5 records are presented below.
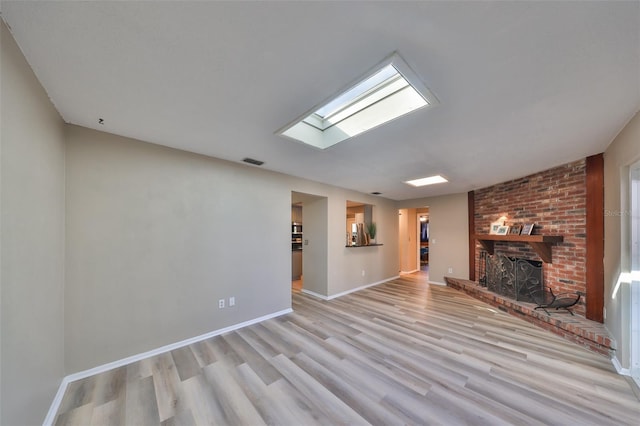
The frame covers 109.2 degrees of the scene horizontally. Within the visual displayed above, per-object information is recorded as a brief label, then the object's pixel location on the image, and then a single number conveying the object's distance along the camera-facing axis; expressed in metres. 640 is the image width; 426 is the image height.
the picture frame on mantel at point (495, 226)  4.62
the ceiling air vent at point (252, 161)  3.19
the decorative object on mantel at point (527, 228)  3.96
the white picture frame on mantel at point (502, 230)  4.43
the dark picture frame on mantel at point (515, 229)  4.20
